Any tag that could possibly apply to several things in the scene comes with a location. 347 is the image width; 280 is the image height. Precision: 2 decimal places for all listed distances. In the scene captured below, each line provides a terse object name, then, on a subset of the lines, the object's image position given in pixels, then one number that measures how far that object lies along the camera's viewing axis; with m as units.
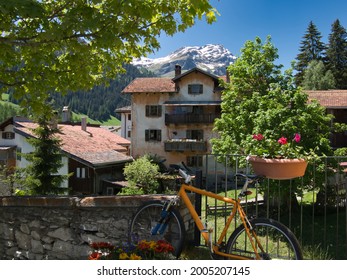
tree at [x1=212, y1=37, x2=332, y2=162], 18.03
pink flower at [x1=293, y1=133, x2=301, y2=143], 4.27
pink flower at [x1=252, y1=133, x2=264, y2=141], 4.36
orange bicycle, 3.76
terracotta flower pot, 3.95
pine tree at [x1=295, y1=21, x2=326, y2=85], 53.12
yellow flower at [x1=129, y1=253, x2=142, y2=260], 3.63
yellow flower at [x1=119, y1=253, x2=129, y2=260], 3.70
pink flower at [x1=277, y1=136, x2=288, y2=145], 4.09
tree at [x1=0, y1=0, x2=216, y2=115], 4.59
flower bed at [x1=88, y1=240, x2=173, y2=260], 3.85
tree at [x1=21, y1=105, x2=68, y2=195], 21.98
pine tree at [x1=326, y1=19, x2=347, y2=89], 49.00
